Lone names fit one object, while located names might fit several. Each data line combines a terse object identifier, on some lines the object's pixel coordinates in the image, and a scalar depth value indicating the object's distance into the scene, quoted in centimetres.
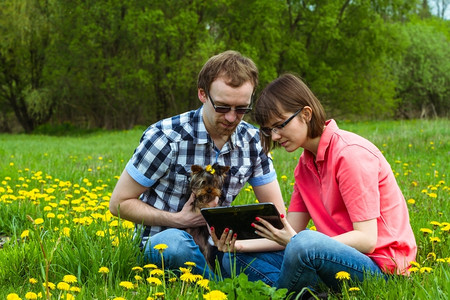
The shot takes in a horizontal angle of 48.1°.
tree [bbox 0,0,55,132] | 2783
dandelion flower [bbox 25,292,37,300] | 217
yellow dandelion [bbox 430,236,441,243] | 335
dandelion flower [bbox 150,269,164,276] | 269
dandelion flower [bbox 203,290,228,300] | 228
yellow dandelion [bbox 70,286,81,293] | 243
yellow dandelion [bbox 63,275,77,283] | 246
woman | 290
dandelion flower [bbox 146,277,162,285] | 249
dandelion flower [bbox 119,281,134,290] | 247
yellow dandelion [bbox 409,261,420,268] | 281
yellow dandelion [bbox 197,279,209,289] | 253
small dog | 336
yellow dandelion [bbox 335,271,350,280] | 266
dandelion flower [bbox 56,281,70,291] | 236
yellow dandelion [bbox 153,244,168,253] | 282
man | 335
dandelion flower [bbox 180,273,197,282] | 260
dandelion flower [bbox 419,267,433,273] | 271
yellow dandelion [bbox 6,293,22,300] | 221
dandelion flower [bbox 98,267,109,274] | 276
